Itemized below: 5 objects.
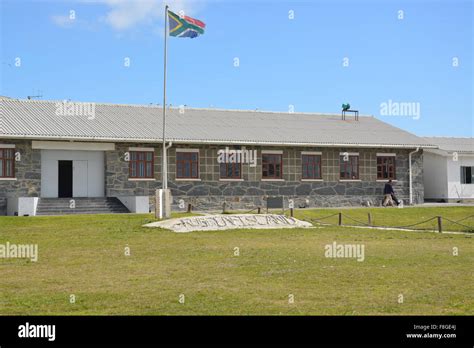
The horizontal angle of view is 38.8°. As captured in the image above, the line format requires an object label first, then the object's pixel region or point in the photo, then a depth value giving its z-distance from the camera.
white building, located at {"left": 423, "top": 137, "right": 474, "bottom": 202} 40.31
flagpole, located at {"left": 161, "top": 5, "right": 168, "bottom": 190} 26.59
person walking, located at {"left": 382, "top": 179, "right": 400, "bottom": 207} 36.34
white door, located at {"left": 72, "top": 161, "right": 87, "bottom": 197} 32.41
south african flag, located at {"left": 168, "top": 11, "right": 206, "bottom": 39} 26.89
